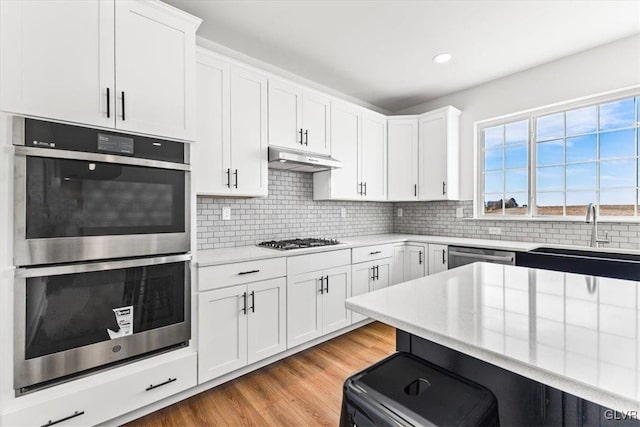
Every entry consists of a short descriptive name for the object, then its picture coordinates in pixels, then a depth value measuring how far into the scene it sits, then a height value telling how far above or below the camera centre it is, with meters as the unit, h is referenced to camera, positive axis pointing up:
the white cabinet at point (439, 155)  3.64 +0.71
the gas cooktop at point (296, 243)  2.70 -0.31
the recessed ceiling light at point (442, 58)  2.90 +1.52
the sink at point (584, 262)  2.26 -0.41
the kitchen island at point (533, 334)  0.68 -0.35
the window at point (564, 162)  2.76 +0.52
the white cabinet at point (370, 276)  3.10 -0.70
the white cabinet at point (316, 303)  2.57 -0.84
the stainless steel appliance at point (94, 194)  1.50 +0.10
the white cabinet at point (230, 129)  2.33 +0.69
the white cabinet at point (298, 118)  2.77 +0.92
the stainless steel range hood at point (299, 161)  2.64 +0.48
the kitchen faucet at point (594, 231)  2.73 -0.18
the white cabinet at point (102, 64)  1.48 +0.83
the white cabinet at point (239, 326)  2.07 -0.85
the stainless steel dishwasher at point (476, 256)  2.85 -0.45
